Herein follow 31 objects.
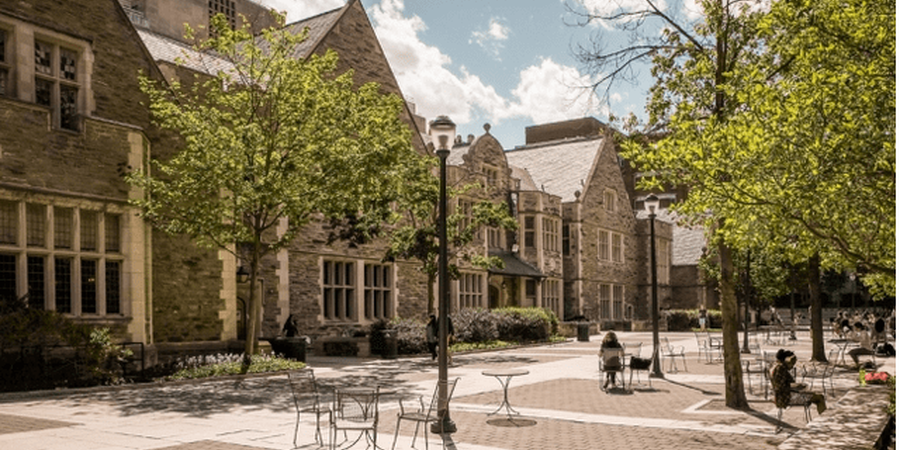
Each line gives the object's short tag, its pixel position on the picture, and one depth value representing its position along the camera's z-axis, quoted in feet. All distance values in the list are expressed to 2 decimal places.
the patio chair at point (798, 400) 38.27
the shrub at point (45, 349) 51.03
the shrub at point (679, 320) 163.80
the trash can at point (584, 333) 119.24
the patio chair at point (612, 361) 52.60
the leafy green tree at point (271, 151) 59.57
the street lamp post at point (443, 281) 36.63
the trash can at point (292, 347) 72.69
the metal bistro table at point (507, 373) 42.62
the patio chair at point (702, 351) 81.92
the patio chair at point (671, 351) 69.63
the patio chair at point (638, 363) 53.06
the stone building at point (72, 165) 54.65
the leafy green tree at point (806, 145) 28.66
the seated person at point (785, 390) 38.09
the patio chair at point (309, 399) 35.15
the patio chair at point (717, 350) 81.61
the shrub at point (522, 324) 106.42
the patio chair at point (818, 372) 49.99
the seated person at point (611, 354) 52.65
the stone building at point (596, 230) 150.41
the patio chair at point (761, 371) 48.02
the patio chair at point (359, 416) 31.07
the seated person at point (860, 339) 60.60
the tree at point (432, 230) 85.10
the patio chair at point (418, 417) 31.17
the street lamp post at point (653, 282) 64.18
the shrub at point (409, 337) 87.30
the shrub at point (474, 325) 98.07
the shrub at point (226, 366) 59.82
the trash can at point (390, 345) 82.84
